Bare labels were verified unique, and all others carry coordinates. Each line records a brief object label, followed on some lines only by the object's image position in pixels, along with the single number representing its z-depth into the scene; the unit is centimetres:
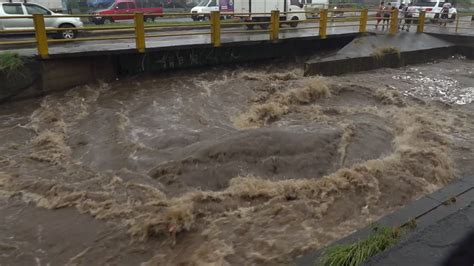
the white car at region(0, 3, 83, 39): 1680
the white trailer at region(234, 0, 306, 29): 2281
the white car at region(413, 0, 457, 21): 2853
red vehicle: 3057
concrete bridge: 1116
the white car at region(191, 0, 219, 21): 2893
